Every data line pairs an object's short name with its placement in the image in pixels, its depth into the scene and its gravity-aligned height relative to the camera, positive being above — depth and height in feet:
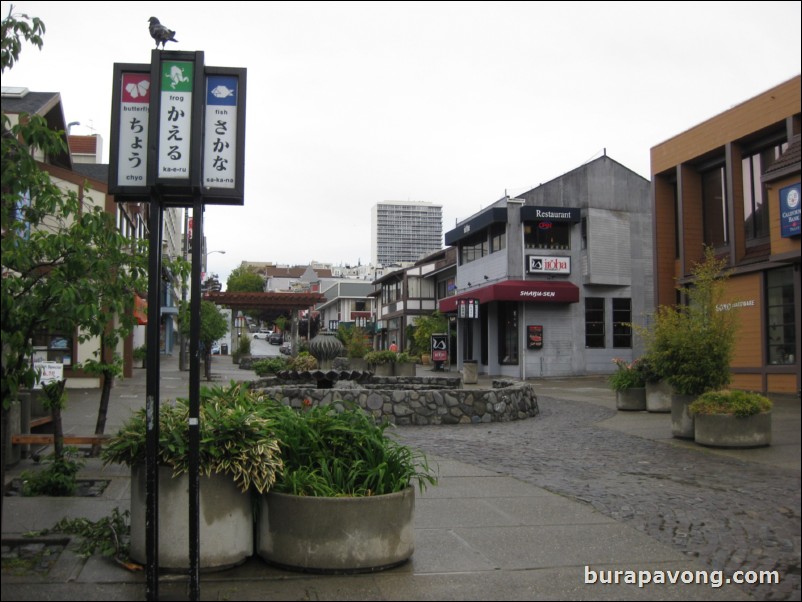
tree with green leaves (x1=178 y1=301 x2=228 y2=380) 109.91 +3.06
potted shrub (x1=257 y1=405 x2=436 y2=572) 17.24 -3.61
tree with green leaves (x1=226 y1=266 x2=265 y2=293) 353.92 +30.10
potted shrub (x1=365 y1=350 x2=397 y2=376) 112.06 -2.35
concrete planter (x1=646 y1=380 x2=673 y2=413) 55.83 -3.91
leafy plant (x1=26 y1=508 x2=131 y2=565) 17.99 -4.70
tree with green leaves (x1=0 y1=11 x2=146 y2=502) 15.07 +2.14
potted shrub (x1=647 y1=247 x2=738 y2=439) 42.29 -0.27
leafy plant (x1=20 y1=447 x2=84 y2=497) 24.90 -4.38
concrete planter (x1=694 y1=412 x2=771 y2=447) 35.91 -4.22
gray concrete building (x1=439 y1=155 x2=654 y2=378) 115.03 +11.02
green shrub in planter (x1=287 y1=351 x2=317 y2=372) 91.55 -2.09
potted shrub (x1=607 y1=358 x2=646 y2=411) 58.70 -3.51
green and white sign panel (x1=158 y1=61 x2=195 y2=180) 16.39 +4.97
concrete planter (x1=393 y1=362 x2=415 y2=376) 110.93 -3.49
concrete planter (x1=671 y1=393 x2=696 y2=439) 41.22 -4.03
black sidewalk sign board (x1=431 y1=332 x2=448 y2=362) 125.08 -0.32
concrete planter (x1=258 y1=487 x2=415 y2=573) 17.21 -4.30
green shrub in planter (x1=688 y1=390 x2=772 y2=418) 36.14 -2.95
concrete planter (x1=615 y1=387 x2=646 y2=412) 58.70 -4.28
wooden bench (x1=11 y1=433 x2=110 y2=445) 29.07 -3.56
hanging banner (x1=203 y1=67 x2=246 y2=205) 16.79 +4.71
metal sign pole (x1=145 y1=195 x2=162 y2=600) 15.29 -1.25
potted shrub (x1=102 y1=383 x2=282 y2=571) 17.07 -3.05
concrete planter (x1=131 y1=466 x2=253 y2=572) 17.02 -4.01
